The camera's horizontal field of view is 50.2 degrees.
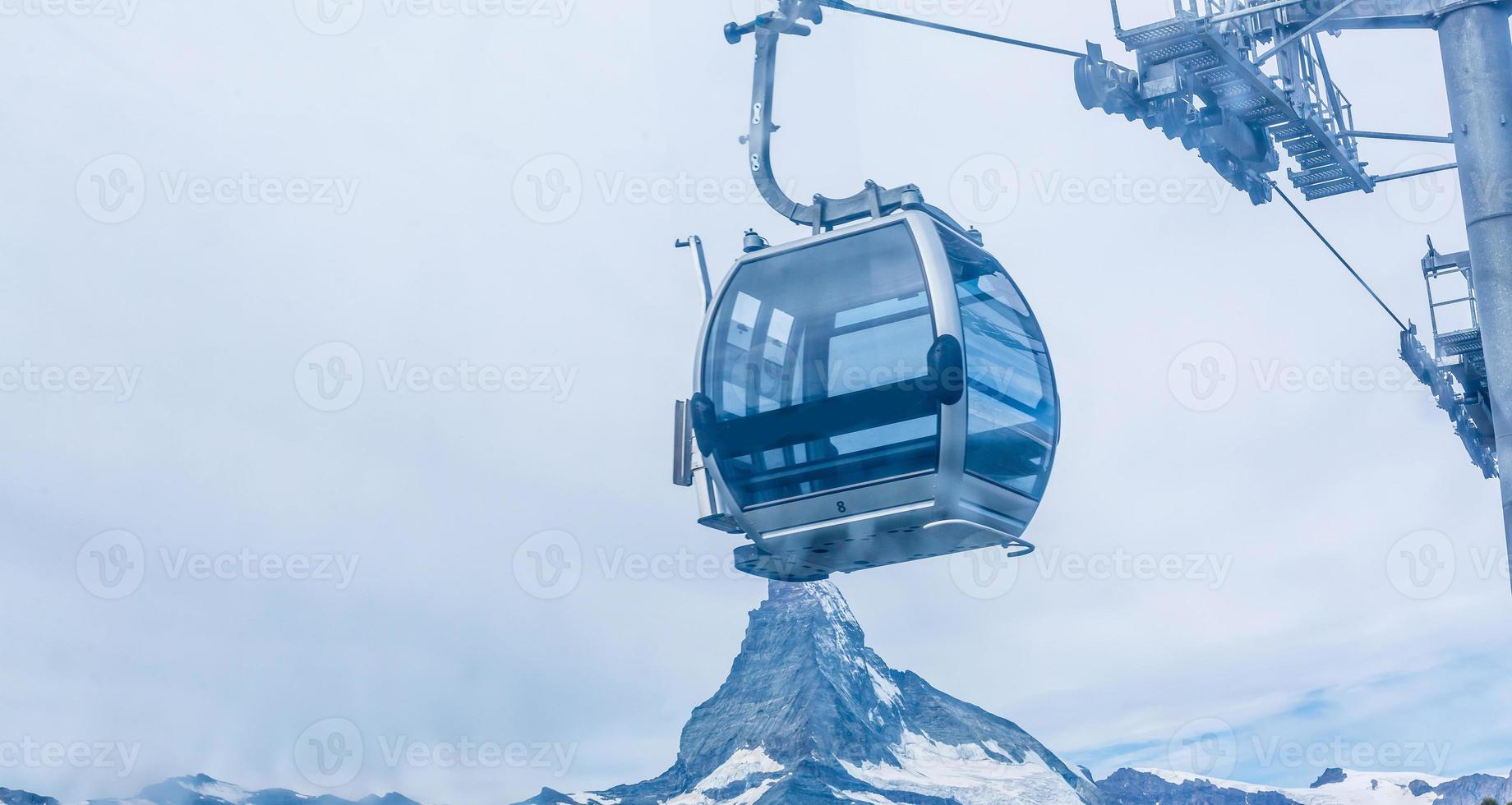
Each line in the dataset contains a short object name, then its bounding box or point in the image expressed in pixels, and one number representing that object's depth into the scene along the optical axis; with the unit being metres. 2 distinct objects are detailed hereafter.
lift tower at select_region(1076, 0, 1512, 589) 10.88
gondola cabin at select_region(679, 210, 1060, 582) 10.28
